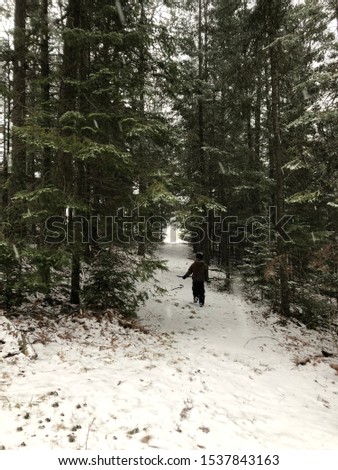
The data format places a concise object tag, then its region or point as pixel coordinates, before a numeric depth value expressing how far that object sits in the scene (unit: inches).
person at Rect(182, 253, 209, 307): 518.6
